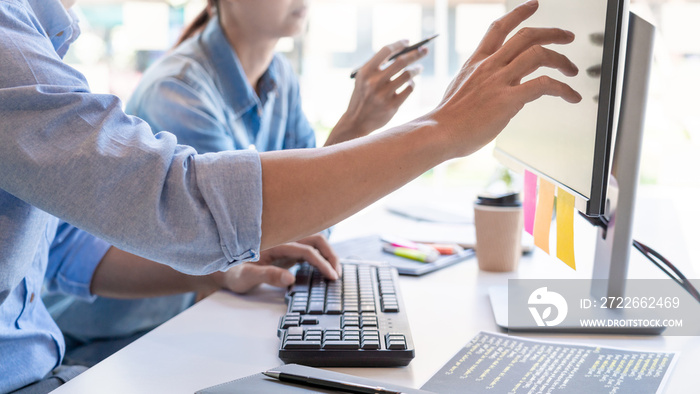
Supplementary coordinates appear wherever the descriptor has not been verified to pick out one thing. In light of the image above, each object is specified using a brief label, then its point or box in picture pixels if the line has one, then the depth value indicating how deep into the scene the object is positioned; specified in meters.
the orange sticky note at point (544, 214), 0.87
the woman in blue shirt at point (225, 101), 1.21
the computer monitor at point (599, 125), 0.69
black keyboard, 0.69
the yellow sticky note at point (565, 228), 0.80
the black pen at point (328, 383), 0.57
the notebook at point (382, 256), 1.11
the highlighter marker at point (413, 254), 1.15
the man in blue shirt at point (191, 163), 0.60
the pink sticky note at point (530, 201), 0.93
